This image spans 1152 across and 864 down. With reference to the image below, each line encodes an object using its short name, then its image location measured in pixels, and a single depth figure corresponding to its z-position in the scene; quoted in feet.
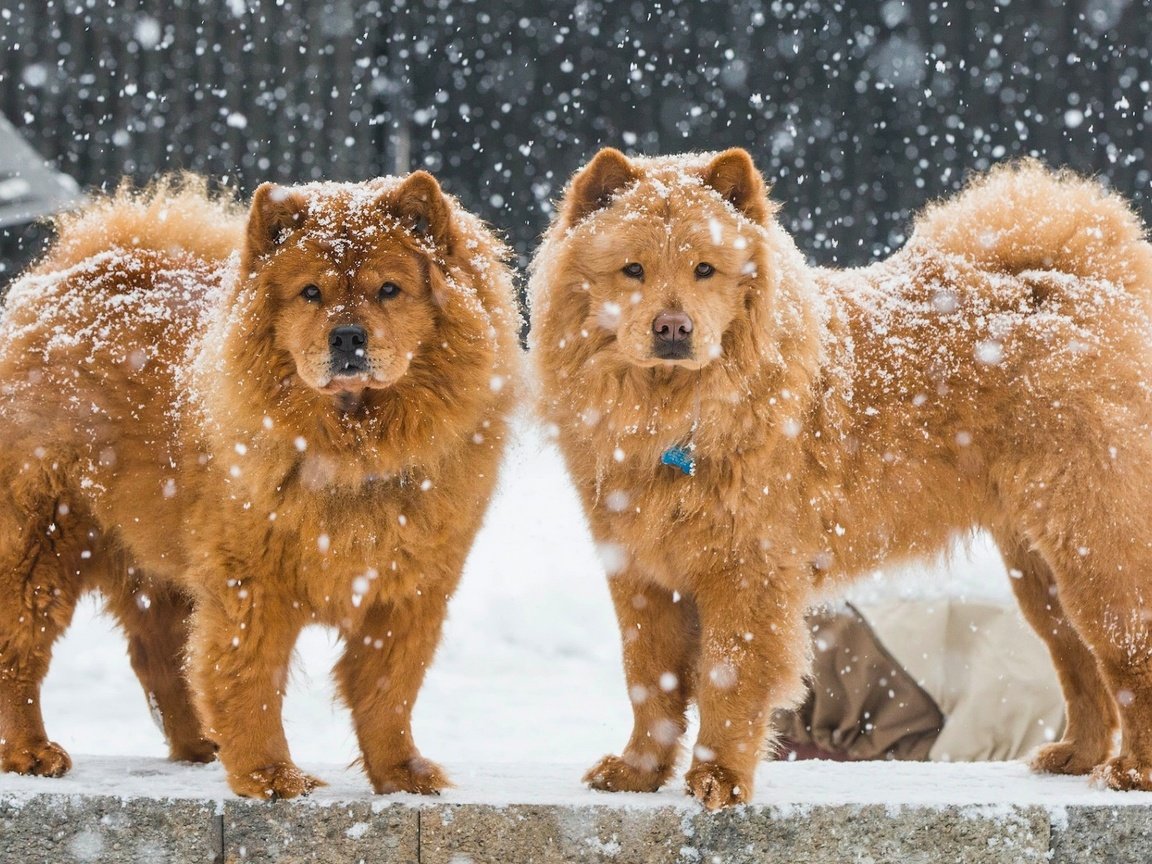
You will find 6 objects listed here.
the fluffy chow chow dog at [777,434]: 24.13
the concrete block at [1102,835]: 23.50
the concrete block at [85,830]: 23.52
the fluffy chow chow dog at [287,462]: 23.25
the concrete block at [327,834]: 22.88
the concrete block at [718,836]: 22.94
